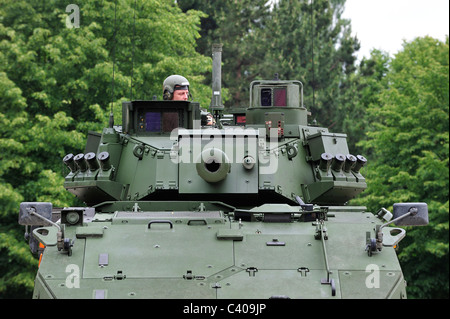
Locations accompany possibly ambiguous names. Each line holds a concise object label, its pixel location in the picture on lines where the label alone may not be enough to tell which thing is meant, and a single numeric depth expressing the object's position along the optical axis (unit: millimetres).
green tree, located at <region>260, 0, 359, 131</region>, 42938
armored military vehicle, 11688
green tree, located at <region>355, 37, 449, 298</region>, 31516
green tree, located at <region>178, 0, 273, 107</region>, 44219
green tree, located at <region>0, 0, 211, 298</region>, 27422
